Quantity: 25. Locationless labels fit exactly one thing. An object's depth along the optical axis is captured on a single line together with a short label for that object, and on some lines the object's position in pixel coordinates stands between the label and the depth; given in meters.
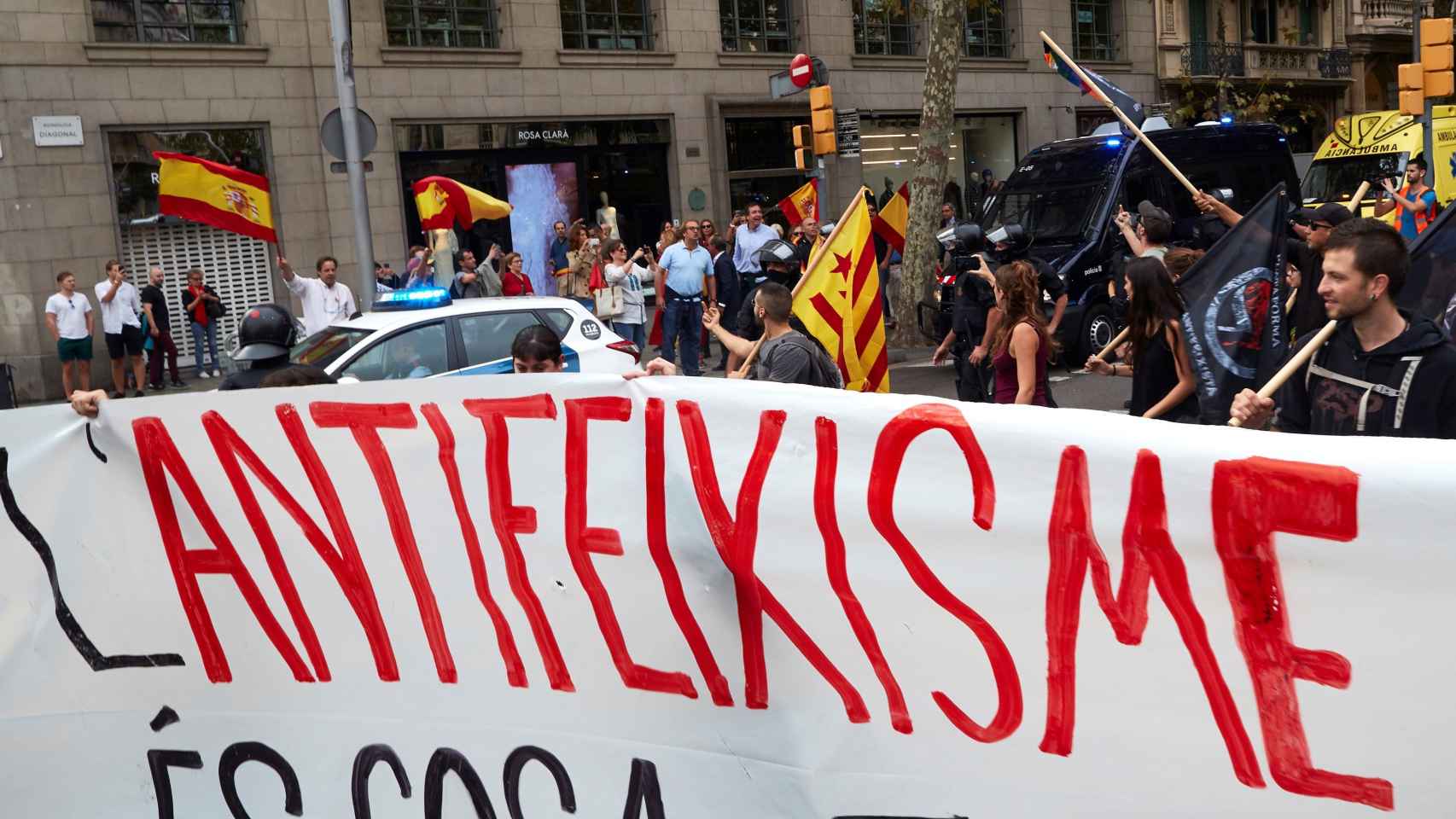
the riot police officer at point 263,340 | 5.52
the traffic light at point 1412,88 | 16.73
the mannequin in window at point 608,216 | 22.34
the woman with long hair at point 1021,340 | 6.50
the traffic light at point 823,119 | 16.47
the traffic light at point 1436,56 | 16.11
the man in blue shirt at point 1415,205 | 15.43
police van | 13.70
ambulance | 19.62
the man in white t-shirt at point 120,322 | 16.59
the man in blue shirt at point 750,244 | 16.36
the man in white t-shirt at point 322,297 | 13.36
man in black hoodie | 3.33
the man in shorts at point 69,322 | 16.33
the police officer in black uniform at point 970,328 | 8.98
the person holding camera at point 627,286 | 14.31
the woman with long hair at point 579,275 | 15.45
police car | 8.98
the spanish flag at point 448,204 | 14.96
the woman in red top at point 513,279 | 14.91
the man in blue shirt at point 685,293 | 14.41
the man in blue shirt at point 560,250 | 18.52
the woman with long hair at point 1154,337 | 5.35
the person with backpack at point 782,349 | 5.93
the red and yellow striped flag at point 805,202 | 17.05
